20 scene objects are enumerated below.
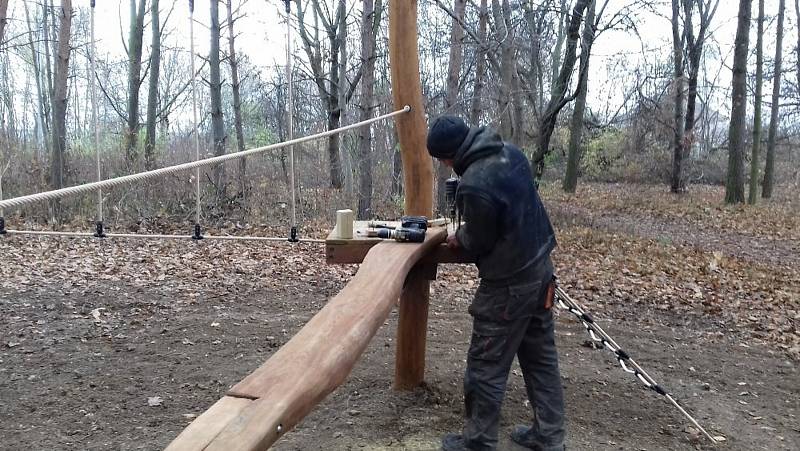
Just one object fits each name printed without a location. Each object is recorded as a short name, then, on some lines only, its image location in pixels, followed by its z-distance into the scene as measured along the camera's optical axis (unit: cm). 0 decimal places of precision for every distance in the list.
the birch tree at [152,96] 1151
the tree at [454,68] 1012
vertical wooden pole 428
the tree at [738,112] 1528
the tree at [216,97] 1155
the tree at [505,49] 1071
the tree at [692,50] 1883
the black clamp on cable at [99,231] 486
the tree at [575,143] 1938
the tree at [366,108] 1018
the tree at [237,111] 1122
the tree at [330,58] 1742
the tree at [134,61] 1498
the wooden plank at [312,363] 169
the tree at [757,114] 1644
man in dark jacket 327
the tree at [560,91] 1144
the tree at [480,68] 1073
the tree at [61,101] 895
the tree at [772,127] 1872
